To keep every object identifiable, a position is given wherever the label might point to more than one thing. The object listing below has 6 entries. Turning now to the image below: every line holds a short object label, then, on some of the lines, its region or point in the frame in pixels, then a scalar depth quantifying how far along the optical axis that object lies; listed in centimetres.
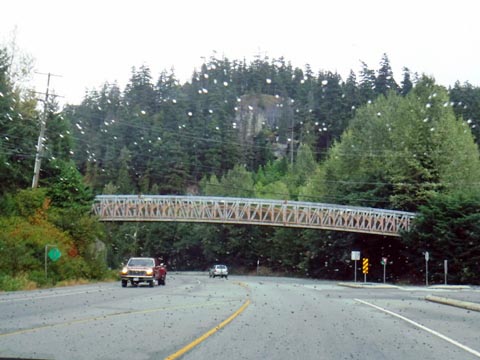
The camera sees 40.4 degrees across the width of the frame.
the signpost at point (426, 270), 5558
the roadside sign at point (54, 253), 3838
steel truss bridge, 6556
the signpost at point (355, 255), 5434
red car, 3847
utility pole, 4462
